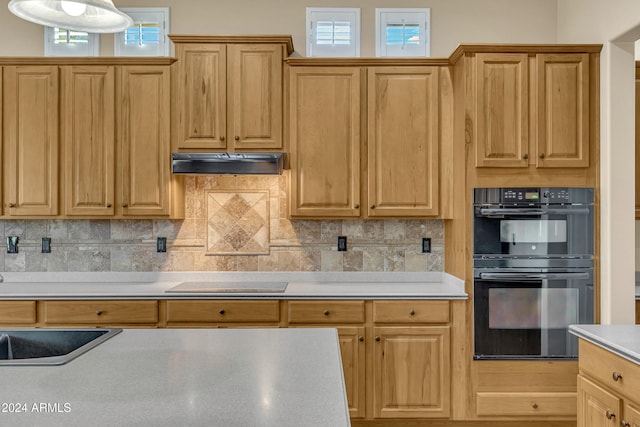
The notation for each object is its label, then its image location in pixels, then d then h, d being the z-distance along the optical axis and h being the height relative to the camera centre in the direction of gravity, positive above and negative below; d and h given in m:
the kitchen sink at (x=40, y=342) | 1.66 -0.44
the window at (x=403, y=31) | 3.59 +1.44
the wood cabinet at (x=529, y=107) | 2.98 +0.71
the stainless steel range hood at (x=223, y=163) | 3.15 +0.38
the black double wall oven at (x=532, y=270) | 2.95 -0.32
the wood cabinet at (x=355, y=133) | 3.25 +0.59
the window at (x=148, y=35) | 3.60 +1.41
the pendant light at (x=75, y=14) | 1.62 +0.73
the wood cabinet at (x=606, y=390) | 1.70 -0.67
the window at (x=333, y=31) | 3.59 +1.43
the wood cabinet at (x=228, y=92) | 3.23 +0.88
